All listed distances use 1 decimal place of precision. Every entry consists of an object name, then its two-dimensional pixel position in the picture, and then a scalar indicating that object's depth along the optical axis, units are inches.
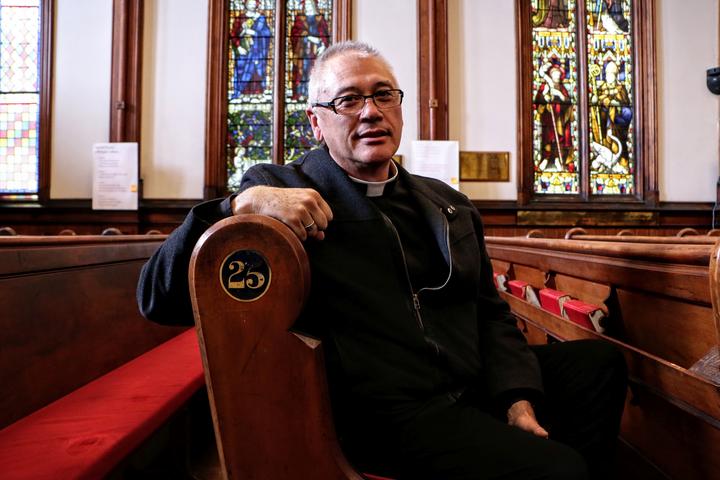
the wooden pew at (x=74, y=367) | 41.9
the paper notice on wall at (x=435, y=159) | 230.7
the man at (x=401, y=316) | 34.3
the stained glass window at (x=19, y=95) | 244.4
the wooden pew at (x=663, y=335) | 39.3
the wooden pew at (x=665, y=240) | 60.4
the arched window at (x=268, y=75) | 248.4
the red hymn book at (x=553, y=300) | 66.5
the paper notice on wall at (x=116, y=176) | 231.5
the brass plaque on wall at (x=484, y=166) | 237.1
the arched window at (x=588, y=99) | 247.4
